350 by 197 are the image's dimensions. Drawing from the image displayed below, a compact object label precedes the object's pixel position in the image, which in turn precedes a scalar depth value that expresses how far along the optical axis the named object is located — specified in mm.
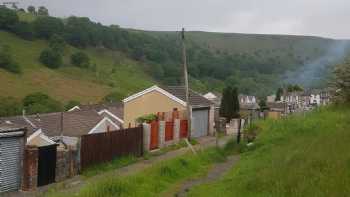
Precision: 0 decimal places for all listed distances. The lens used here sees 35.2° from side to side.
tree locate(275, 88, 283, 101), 91750
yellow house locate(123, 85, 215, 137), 32844
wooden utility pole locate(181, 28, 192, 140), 27842
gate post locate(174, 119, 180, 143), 28422
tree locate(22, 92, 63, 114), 72125
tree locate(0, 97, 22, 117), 68812
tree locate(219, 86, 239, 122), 40156
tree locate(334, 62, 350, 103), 23438
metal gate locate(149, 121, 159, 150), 25203
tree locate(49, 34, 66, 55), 113856
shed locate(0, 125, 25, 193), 16281
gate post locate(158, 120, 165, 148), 26027
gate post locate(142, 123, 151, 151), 24062
